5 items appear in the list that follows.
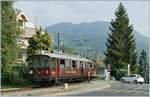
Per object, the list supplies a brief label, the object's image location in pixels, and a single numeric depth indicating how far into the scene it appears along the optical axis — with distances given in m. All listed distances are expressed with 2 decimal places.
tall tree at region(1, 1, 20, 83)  37.53
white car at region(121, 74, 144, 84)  62.67
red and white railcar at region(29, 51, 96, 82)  38.50
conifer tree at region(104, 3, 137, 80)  91.43
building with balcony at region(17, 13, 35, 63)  59.05
